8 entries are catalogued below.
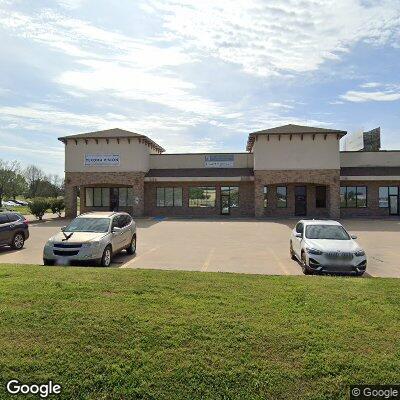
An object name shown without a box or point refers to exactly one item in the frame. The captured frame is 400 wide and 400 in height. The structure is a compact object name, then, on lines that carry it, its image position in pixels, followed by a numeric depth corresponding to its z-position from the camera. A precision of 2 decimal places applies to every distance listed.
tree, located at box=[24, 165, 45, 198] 77.31
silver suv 9.84
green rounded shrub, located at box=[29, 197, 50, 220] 30.78
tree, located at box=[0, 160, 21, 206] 62.62
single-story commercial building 30.78
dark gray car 13.46
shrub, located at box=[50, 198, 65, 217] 33.48
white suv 9.04
